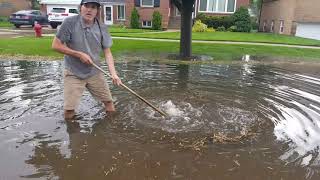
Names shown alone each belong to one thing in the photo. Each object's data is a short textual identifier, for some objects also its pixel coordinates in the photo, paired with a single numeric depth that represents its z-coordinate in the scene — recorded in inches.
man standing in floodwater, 137.4
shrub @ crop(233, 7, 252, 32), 730.4
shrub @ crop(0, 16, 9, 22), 949.0
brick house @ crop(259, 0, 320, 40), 651.9
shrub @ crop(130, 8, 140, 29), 775.6
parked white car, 762.3
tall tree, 344.0
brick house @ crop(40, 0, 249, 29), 794.5
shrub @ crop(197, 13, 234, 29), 761.9
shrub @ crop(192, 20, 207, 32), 678.8
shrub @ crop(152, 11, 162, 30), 756.2
